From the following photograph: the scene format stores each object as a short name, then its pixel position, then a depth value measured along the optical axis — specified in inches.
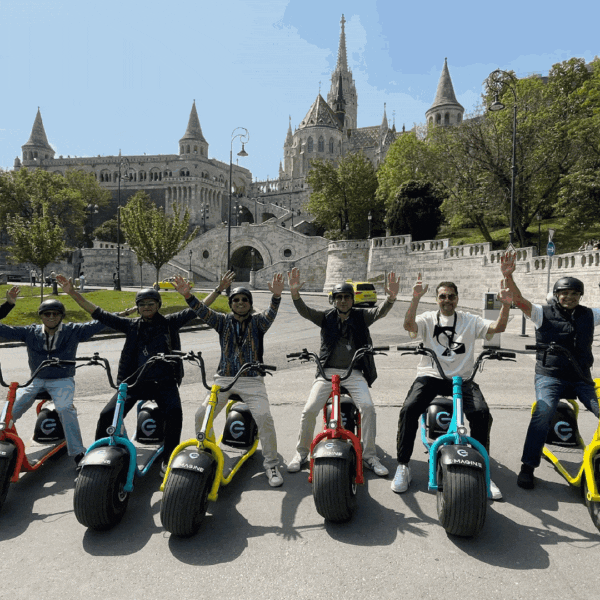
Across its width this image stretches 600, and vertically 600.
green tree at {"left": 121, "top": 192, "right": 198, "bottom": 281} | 993.5
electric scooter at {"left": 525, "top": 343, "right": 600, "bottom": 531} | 136.5
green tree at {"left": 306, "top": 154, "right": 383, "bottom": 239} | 1907.0
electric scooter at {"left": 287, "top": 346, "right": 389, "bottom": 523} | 134.2
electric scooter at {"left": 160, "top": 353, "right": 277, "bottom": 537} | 127.4
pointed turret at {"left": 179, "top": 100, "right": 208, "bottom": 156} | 3484.3
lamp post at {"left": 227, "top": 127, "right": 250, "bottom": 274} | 1054.0
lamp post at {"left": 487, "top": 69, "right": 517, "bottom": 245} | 690.2
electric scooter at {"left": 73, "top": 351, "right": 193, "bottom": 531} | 129.2
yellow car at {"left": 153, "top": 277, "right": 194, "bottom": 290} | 1407.5
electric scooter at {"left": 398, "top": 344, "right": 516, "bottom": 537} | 125.5
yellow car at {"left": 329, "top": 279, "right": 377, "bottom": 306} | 1027.3
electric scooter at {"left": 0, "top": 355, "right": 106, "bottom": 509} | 143.3
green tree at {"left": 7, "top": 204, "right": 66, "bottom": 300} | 811.4
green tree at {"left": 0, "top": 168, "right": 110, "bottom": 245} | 2220.7
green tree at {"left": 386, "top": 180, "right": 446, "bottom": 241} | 1417.3
